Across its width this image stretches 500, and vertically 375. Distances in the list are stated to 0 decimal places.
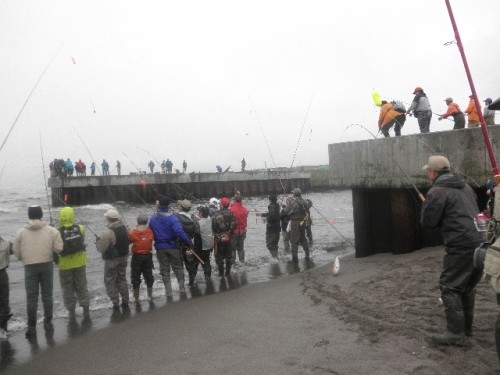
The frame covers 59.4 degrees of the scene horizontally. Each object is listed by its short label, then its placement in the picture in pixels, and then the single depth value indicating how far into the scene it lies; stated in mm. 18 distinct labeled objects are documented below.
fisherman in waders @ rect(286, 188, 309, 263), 10258
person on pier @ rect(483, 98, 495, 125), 10281
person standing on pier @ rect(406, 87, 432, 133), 9664
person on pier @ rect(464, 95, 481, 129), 10328
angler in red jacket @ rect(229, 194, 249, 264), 10336
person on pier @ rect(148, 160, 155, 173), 42325
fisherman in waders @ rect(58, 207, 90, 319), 6449
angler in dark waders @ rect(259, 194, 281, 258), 11102
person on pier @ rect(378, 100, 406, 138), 9844
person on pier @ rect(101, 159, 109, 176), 40594
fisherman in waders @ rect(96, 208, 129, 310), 6877
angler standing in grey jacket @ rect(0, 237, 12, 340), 5707
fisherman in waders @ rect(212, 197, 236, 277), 9250
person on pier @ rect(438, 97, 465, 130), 9664
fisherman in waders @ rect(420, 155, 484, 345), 3850
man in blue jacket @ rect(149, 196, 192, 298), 7695
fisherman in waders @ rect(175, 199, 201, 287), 8469
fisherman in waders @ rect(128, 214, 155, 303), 7348
